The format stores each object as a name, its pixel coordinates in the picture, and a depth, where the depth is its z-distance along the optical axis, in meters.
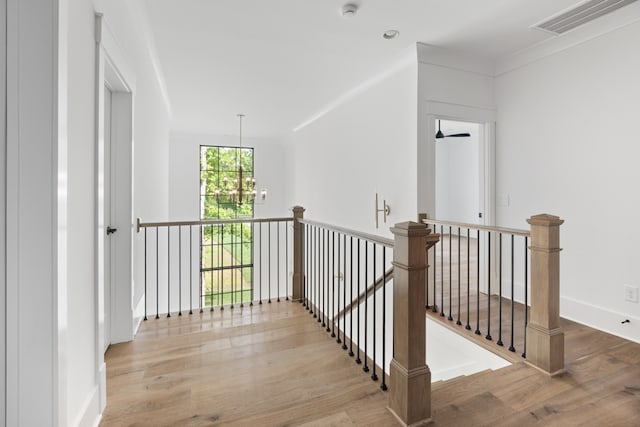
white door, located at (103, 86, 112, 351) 2.31
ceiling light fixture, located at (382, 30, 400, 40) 2.92
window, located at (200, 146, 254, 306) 7.56
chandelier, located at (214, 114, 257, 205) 5.74
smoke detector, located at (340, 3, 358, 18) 2.52
